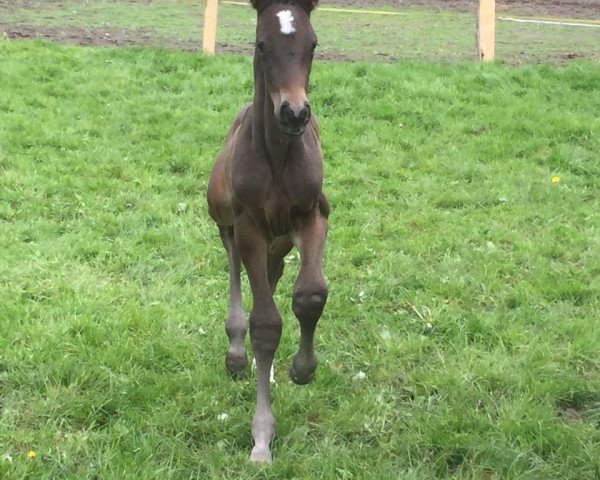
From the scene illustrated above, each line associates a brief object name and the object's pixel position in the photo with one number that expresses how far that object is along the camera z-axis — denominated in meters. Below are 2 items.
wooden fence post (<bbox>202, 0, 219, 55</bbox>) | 11.06
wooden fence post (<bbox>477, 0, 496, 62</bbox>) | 11.07
